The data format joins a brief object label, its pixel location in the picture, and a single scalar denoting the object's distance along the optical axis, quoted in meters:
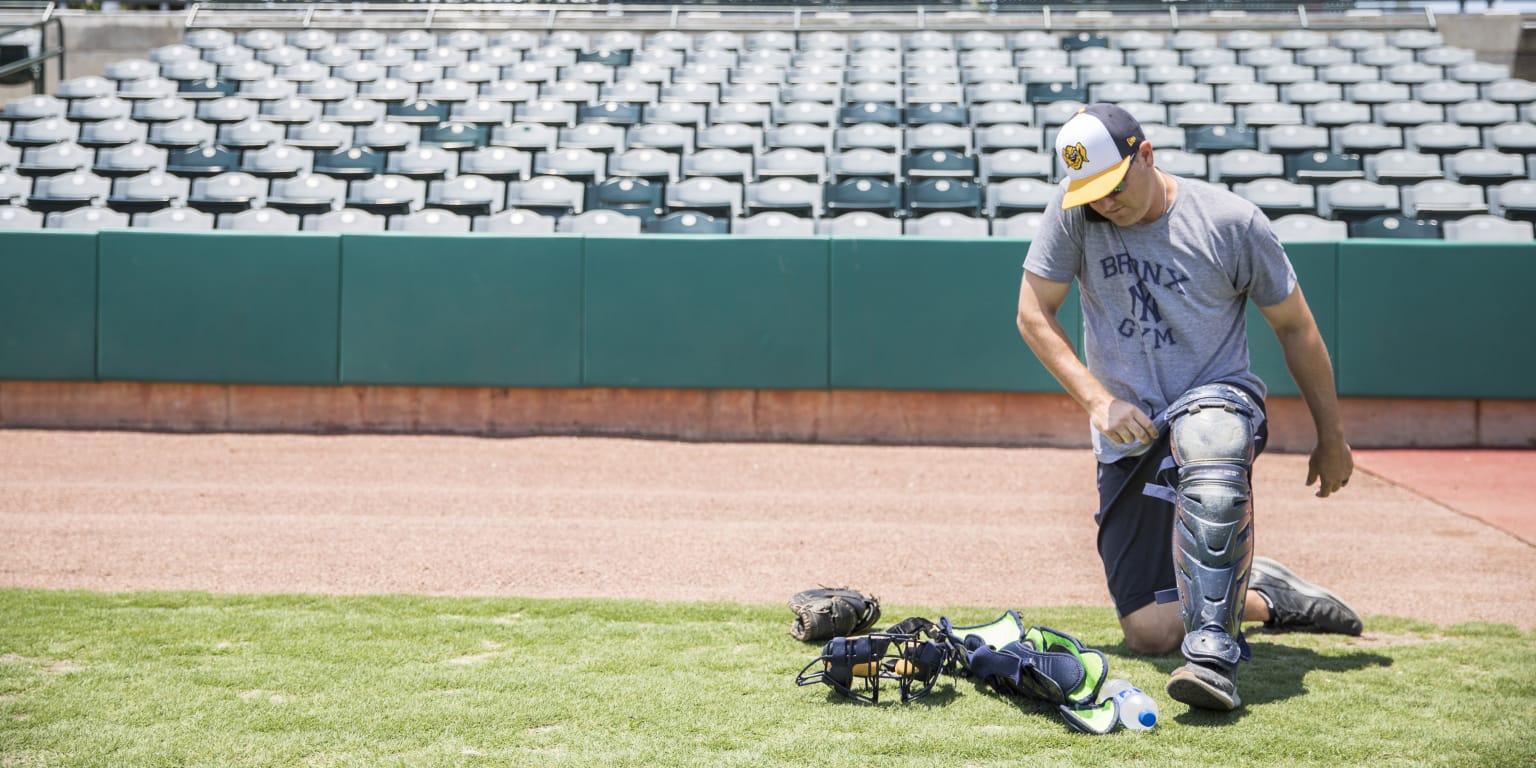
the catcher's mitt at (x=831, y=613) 4.09
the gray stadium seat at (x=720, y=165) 11.74
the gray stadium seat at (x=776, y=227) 10.33
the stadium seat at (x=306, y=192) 11.15
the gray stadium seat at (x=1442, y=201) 10.73
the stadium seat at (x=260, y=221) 10.40
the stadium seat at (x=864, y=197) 10.94
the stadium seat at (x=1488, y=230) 9.98
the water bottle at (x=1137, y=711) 3.19
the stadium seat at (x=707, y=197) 10.92
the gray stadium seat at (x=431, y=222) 10.41
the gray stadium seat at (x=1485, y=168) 11.42
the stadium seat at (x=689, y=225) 10.08
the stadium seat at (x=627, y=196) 11.12
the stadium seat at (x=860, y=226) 10.34
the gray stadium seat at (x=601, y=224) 10.30
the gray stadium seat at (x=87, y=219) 10.33
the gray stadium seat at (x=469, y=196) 10.95
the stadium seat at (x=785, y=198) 10.91
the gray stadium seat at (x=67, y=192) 11.13
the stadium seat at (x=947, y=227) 10.17
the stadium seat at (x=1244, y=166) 11.38
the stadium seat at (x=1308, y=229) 9.89
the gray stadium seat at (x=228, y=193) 11.05
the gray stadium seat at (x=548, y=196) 11.18
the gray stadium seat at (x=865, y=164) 11.80
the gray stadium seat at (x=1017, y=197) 10.72
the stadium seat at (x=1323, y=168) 11.47
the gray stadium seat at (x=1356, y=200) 10.67
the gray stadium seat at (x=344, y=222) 10.44
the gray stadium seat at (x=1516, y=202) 10.53
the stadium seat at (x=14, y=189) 11.36
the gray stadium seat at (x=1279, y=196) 10.61
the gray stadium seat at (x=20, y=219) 10.21
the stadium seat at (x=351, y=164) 11.83
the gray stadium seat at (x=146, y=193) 11.25
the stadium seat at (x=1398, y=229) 9.96
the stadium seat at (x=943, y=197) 10.84
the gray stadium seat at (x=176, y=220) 10.40
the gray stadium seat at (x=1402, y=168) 11.50
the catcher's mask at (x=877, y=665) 3.45
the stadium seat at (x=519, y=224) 10.32
